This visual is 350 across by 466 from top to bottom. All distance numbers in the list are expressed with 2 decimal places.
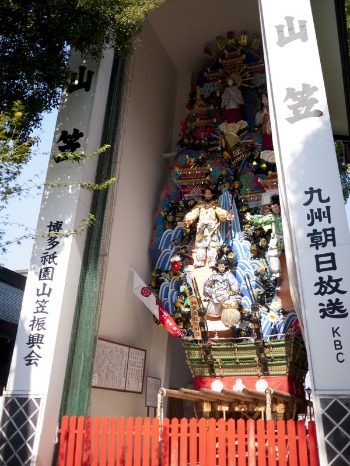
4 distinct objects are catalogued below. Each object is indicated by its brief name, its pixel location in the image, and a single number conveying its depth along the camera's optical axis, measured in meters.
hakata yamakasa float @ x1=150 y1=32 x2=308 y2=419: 8.37
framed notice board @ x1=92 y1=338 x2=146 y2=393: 8.02
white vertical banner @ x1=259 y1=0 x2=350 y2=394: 5.14
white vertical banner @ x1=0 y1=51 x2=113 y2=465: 6.15
